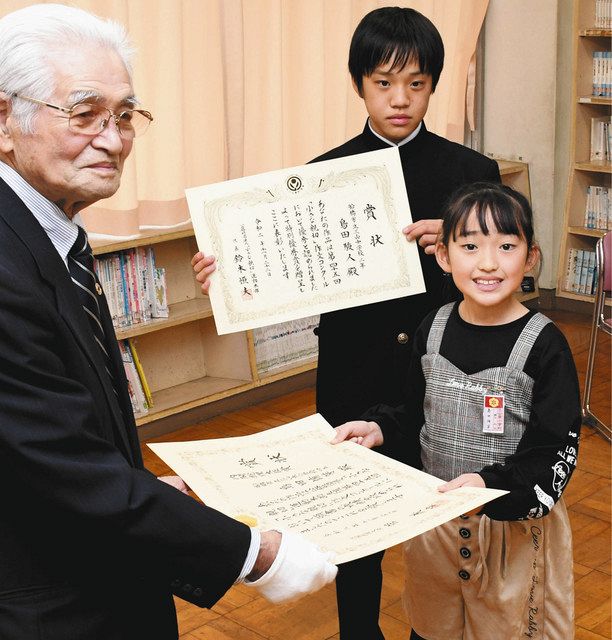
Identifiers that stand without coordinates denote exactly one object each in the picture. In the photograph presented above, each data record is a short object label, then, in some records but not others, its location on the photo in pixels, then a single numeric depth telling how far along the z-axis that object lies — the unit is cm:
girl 166
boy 212
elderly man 115
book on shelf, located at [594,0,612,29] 517
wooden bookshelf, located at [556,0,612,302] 526
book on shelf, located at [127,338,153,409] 412
